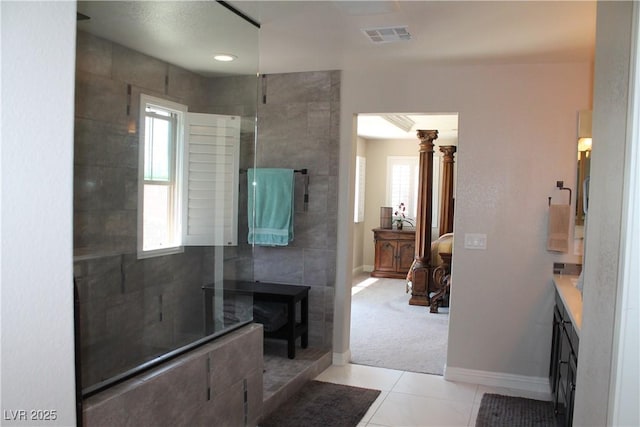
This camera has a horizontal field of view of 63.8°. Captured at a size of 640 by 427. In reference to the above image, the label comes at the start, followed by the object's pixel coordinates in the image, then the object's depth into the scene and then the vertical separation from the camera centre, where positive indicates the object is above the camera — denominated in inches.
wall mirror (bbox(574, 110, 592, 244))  143.6 +11.9
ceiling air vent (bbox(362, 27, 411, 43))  119.8 +38.6
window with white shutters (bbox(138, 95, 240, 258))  107.2 +2.3
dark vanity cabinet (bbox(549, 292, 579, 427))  97.2 -35.6
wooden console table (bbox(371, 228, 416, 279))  333.7 -36.5
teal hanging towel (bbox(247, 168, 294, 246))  168.9 -5.1
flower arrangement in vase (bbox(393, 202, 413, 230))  352.9 -13.0
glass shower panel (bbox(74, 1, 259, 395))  82.8 +3.9
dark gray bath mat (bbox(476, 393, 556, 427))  127.2 -55.5
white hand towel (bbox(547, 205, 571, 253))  144.5 -7.3
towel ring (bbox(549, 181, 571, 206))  146.6 +4.2
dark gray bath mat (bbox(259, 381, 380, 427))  124.3 -55.5
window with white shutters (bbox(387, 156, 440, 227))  355.3 +8.9
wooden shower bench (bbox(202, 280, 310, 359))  156.9 -35.4
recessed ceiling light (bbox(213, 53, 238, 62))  117.8 +30.6
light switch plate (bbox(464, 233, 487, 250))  154.2 -12.9
